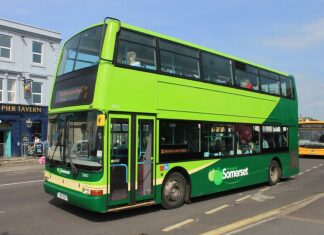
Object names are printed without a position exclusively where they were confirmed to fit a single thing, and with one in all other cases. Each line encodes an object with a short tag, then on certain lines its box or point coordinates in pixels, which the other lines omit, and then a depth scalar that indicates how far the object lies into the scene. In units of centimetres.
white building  2914
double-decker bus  819
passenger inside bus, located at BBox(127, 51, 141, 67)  879
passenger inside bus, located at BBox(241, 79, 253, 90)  1258
